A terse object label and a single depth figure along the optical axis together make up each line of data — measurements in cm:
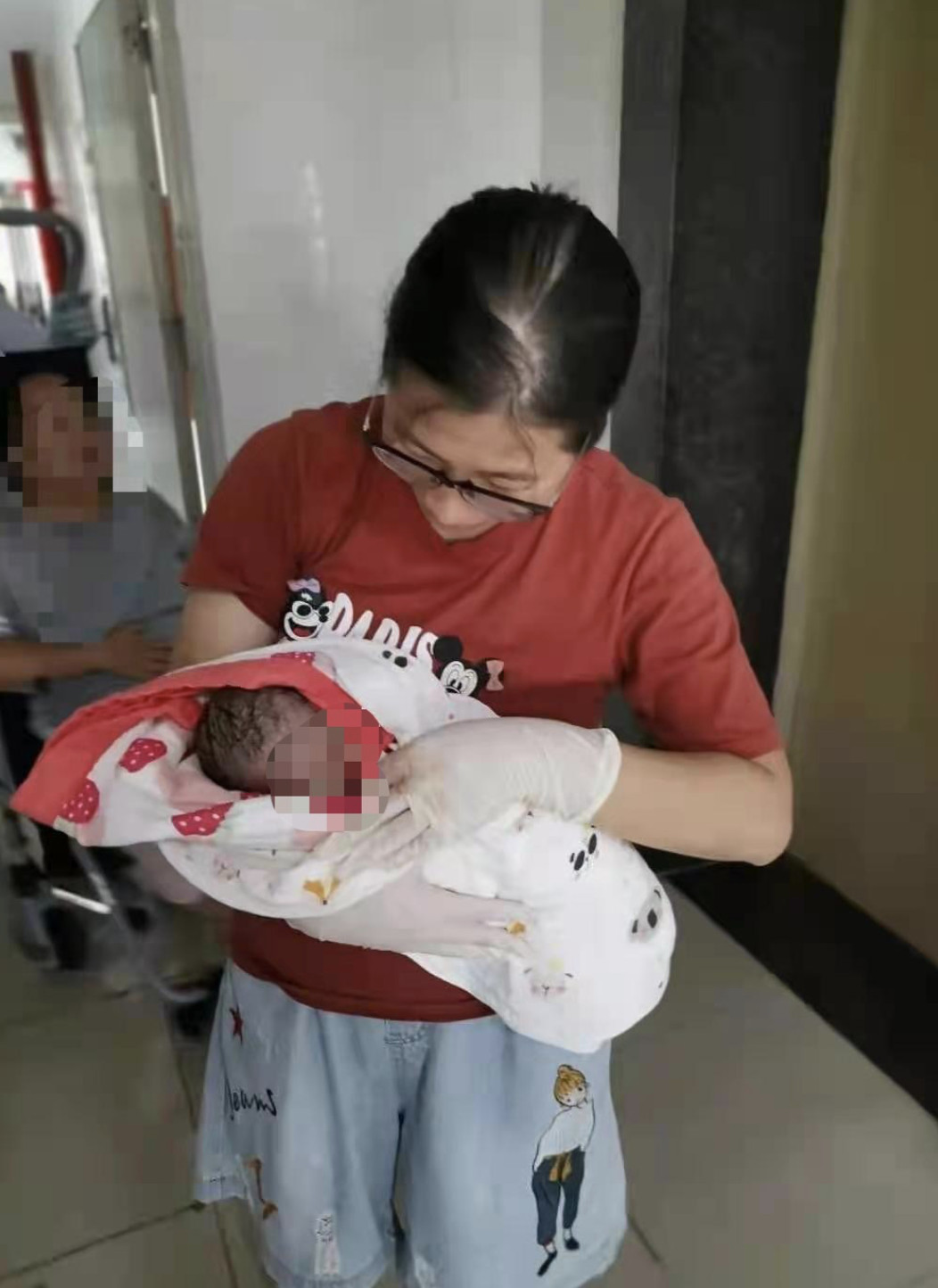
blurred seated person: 121
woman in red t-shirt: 64
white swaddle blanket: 71
